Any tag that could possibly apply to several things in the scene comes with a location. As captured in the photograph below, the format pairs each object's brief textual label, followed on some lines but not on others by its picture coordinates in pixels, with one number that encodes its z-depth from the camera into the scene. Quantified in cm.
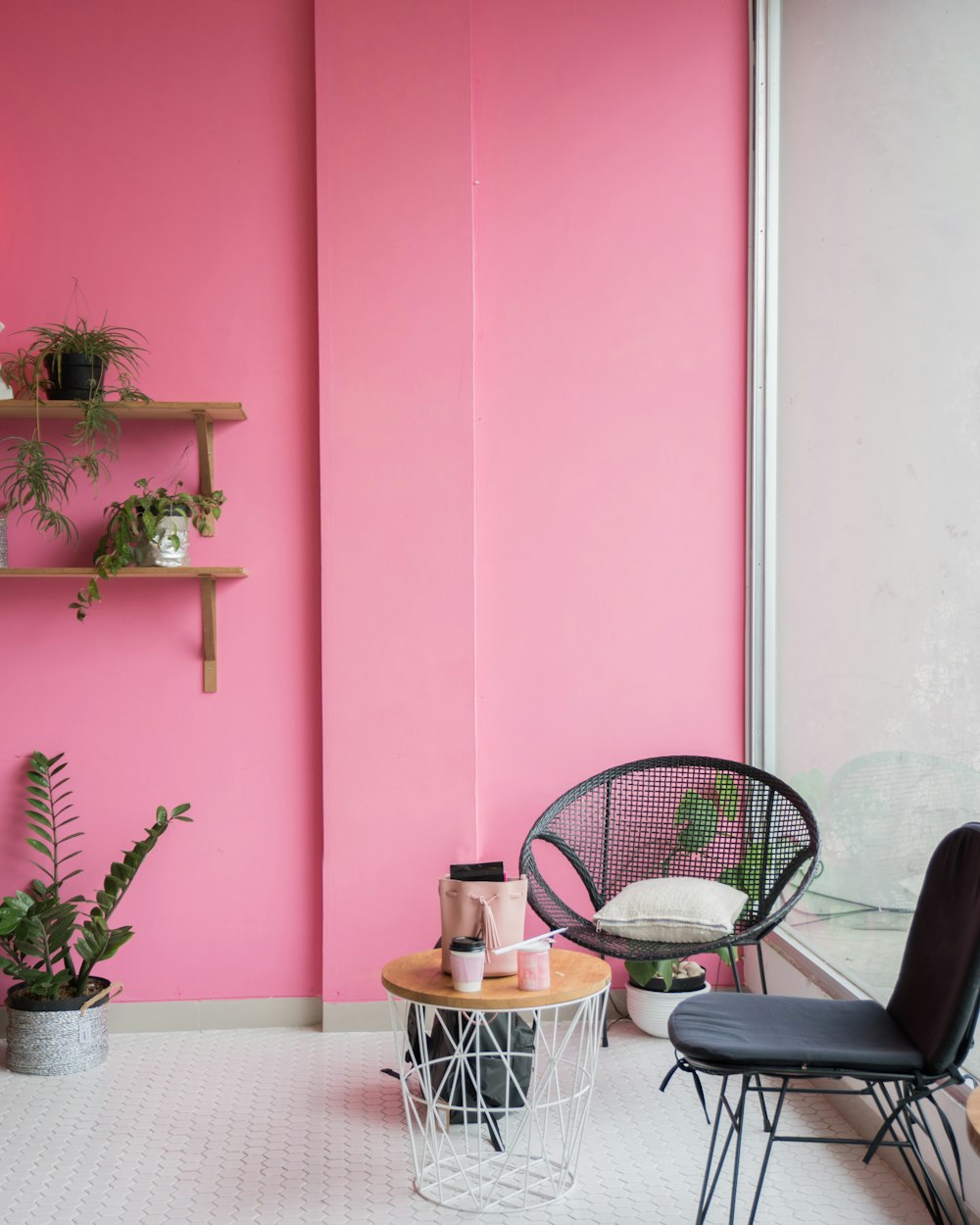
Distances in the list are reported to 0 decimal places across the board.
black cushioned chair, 198
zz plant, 324
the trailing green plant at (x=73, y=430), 338
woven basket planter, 321
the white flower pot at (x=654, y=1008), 341
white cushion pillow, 296
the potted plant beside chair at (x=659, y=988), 341
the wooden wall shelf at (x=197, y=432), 336
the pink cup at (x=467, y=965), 235
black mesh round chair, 323
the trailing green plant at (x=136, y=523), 335
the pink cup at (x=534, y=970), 237
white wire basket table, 239
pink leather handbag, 245
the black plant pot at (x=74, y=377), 335
